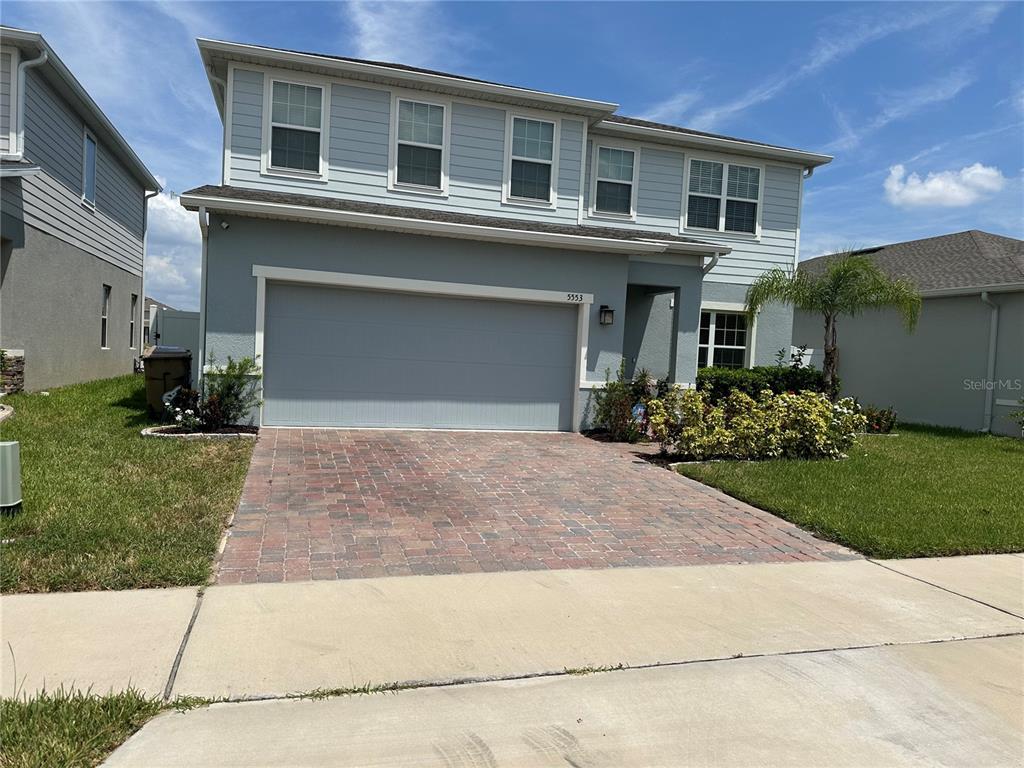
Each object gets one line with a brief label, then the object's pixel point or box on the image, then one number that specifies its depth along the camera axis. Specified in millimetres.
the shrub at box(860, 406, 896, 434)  14352
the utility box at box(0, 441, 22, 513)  5629
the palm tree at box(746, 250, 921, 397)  14031
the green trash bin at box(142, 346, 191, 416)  11398
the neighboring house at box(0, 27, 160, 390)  12008
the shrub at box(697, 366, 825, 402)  14534
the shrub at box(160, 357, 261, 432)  10219
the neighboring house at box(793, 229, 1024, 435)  15242
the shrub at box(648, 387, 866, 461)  10156
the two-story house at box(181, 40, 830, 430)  11008
